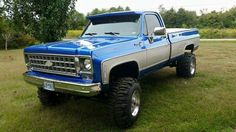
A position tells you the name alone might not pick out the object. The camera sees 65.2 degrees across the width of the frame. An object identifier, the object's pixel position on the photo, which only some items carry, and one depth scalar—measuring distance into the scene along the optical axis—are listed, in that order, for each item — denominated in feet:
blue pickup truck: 9.21
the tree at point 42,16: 18.32
